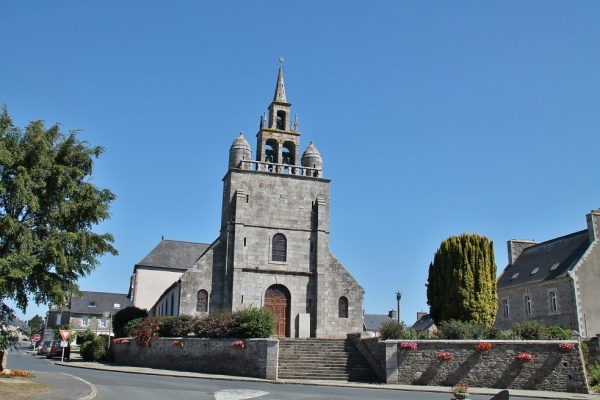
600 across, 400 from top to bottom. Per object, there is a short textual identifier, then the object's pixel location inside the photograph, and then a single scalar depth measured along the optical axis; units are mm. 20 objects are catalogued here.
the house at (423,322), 62456
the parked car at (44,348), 44344
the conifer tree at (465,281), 26812
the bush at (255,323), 23906
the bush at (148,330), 27359
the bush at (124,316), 32250
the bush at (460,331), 22625
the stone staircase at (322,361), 22641
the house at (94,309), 70750
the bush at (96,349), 31766
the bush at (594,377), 20375
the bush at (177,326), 26797
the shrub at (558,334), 24056
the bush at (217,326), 24594
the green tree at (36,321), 153975
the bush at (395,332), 23172
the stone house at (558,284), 35750
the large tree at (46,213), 16844
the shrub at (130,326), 30695
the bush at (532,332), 22406
